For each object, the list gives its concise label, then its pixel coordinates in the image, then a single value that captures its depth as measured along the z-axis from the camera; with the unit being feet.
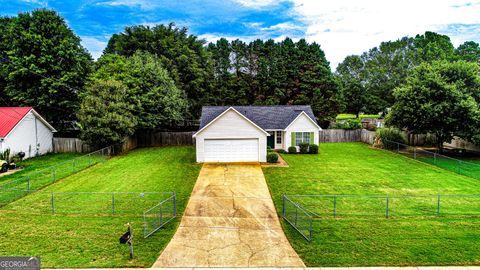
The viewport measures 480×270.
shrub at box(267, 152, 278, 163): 91.25
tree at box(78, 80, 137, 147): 101.14
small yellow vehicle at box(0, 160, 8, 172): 80.84
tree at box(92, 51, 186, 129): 116.57
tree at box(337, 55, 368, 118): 211.61
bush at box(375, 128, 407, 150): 114.87
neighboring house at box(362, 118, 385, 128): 152.91
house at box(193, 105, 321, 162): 92.73
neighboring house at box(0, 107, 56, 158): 93.30
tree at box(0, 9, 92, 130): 112.06
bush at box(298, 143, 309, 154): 108.99
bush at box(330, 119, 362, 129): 144.97
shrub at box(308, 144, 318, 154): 108.78
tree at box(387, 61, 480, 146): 93.50
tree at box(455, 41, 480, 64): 188.03
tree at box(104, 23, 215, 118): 147.23
